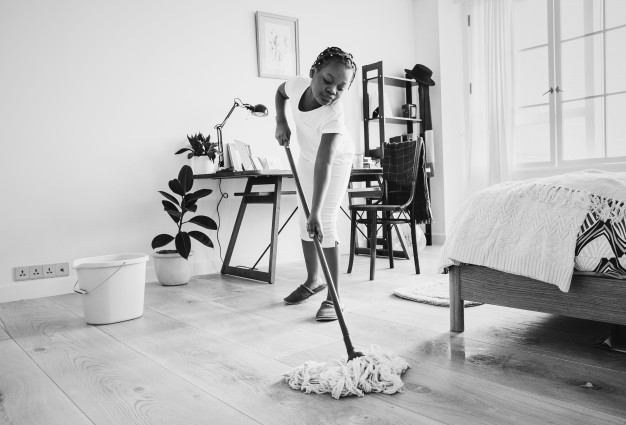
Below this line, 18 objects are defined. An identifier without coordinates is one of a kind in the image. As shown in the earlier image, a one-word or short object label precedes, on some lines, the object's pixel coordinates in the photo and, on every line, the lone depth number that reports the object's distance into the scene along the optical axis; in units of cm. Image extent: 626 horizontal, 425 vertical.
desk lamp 340
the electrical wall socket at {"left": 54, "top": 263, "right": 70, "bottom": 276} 304
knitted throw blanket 153
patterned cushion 146
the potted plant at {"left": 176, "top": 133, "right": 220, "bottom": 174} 341
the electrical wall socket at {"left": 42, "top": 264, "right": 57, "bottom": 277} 300
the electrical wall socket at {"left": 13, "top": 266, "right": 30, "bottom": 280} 291
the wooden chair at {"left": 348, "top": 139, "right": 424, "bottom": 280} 321
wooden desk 309
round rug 237
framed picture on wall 384
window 390
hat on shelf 469
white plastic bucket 219
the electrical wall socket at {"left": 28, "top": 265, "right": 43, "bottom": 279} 296
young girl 190
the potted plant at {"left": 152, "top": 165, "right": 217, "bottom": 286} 311
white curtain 440
